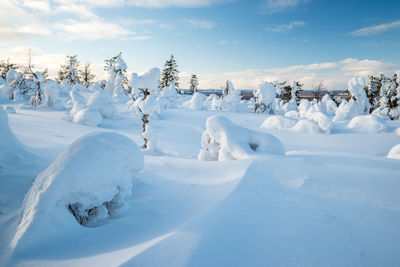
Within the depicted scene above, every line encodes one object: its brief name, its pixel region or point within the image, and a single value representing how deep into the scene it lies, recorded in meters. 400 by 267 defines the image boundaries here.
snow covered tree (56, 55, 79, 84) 40.44
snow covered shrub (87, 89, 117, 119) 16.84
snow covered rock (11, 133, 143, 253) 2.14
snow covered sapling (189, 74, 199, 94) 48.45
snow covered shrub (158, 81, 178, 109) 23.51
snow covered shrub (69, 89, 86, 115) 15.91
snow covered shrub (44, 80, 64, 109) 17.48
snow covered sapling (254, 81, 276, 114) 23.59
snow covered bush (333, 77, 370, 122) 21.52
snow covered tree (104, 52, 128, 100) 31.70
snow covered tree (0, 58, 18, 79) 33.62
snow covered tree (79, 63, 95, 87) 42.16
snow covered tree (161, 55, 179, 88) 39.59
